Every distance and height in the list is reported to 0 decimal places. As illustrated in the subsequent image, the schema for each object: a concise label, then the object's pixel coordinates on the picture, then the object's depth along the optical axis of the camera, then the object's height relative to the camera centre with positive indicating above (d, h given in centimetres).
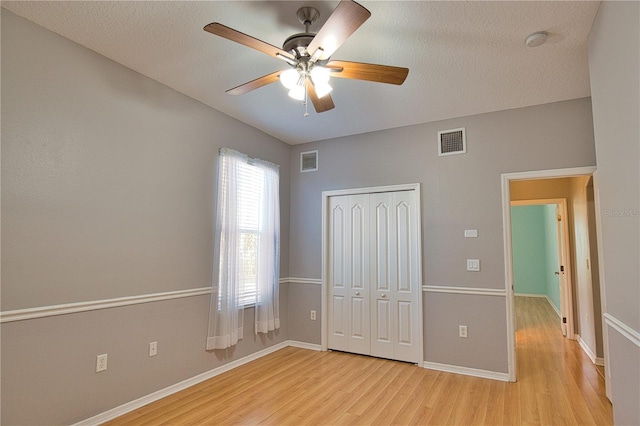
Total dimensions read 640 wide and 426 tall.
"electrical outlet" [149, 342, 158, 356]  302 -91
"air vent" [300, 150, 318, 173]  493 +123
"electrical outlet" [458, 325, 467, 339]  379 -94
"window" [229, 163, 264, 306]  402 +21
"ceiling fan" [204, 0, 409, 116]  190 +116
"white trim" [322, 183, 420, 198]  421 +73
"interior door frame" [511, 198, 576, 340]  500 -33
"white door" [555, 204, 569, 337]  516 -40
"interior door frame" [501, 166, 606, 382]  345 +18
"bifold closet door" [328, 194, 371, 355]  443 -38
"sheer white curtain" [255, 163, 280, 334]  424 -16
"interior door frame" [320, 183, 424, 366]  403 +8
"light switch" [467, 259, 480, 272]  378 -21
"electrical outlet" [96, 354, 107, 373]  262 -90
